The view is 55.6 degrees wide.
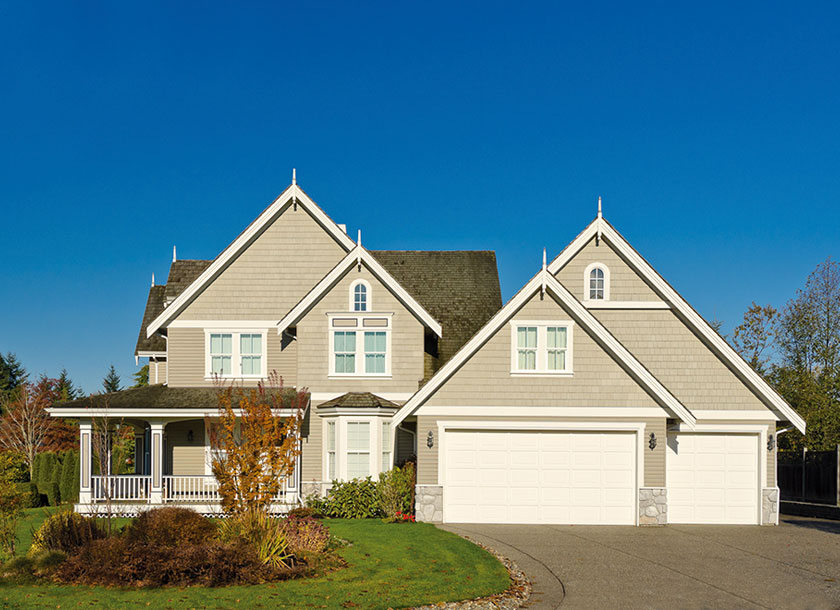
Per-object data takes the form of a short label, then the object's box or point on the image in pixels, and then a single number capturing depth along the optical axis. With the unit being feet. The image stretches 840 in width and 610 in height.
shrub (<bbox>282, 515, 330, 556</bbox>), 45.44
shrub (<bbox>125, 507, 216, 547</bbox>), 44.27
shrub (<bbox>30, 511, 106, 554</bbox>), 44.42
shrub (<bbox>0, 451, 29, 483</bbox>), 59.12
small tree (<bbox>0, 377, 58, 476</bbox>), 148.25
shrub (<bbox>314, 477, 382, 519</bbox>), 70.79
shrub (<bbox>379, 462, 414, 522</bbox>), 68.49
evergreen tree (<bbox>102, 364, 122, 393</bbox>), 240.53
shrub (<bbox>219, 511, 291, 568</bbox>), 42.52
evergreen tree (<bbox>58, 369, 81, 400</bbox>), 189.86
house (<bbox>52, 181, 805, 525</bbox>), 68.23
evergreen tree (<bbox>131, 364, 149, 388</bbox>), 189.98
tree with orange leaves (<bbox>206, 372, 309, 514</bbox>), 46.78
